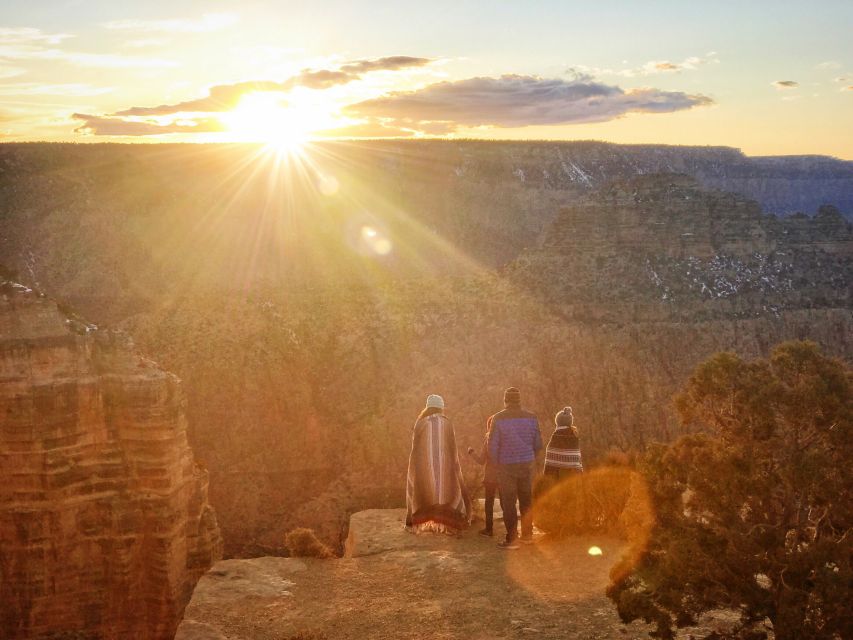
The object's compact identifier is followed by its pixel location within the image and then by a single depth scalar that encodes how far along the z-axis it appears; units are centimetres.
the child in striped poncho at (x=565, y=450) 1136
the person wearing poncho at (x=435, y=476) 1108
